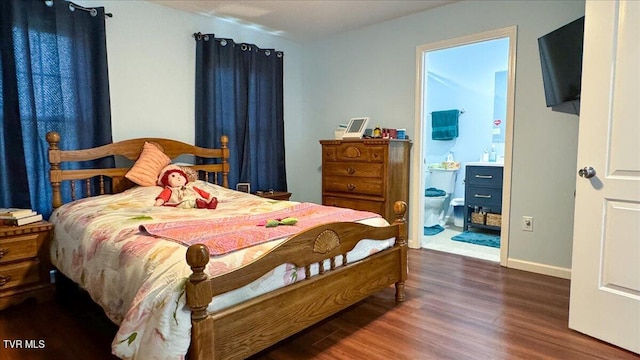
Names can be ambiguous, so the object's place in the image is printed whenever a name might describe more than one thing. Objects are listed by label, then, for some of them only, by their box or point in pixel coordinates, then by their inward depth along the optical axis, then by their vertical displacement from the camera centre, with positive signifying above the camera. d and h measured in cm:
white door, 185 -20
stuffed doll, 275 -38
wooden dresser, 353 -30
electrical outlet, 313 -68
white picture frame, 386 +17
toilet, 489 -67
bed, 140 -59
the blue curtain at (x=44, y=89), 261 +42
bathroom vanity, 435 -63
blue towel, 517 +27
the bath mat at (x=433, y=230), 460 -111
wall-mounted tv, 242 +53
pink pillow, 299 -18
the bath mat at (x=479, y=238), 409 -111
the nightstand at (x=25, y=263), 240 -80
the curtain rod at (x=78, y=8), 274 +107
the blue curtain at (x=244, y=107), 367 +40
